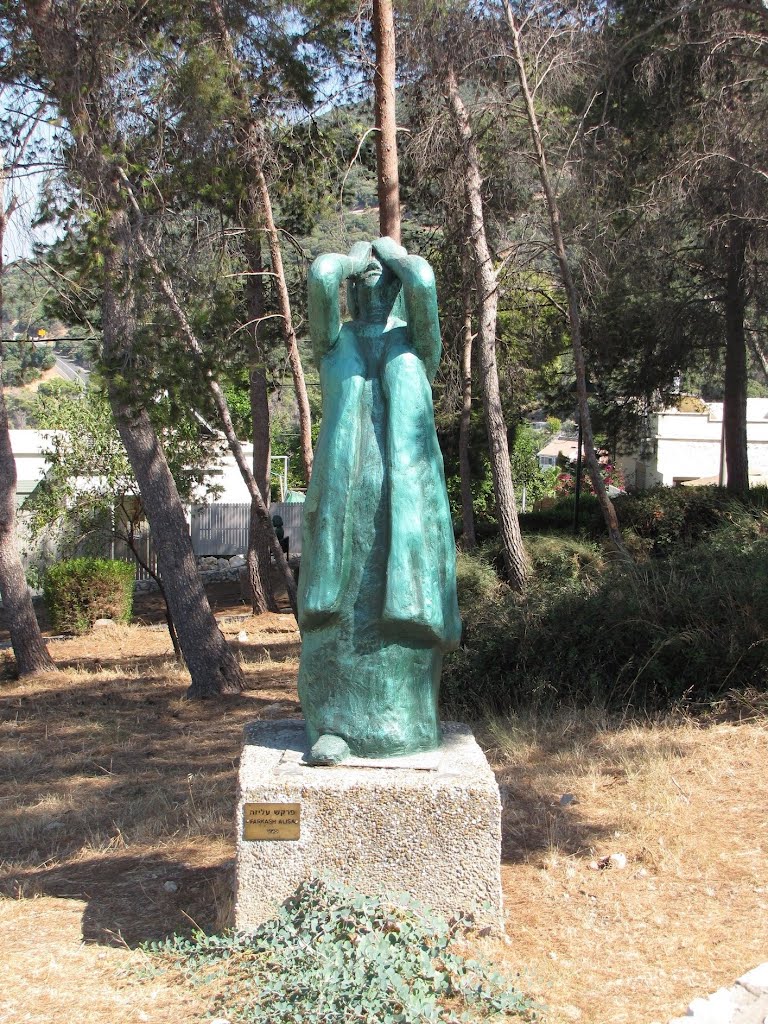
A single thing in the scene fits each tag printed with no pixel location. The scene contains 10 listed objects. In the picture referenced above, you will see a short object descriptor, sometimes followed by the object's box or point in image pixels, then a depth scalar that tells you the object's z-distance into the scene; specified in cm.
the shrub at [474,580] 1091
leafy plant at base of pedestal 335
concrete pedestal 382
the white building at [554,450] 4800
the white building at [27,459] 2430
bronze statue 407
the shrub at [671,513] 1633
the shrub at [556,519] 1838
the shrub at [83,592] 1711
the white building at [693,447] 3138
